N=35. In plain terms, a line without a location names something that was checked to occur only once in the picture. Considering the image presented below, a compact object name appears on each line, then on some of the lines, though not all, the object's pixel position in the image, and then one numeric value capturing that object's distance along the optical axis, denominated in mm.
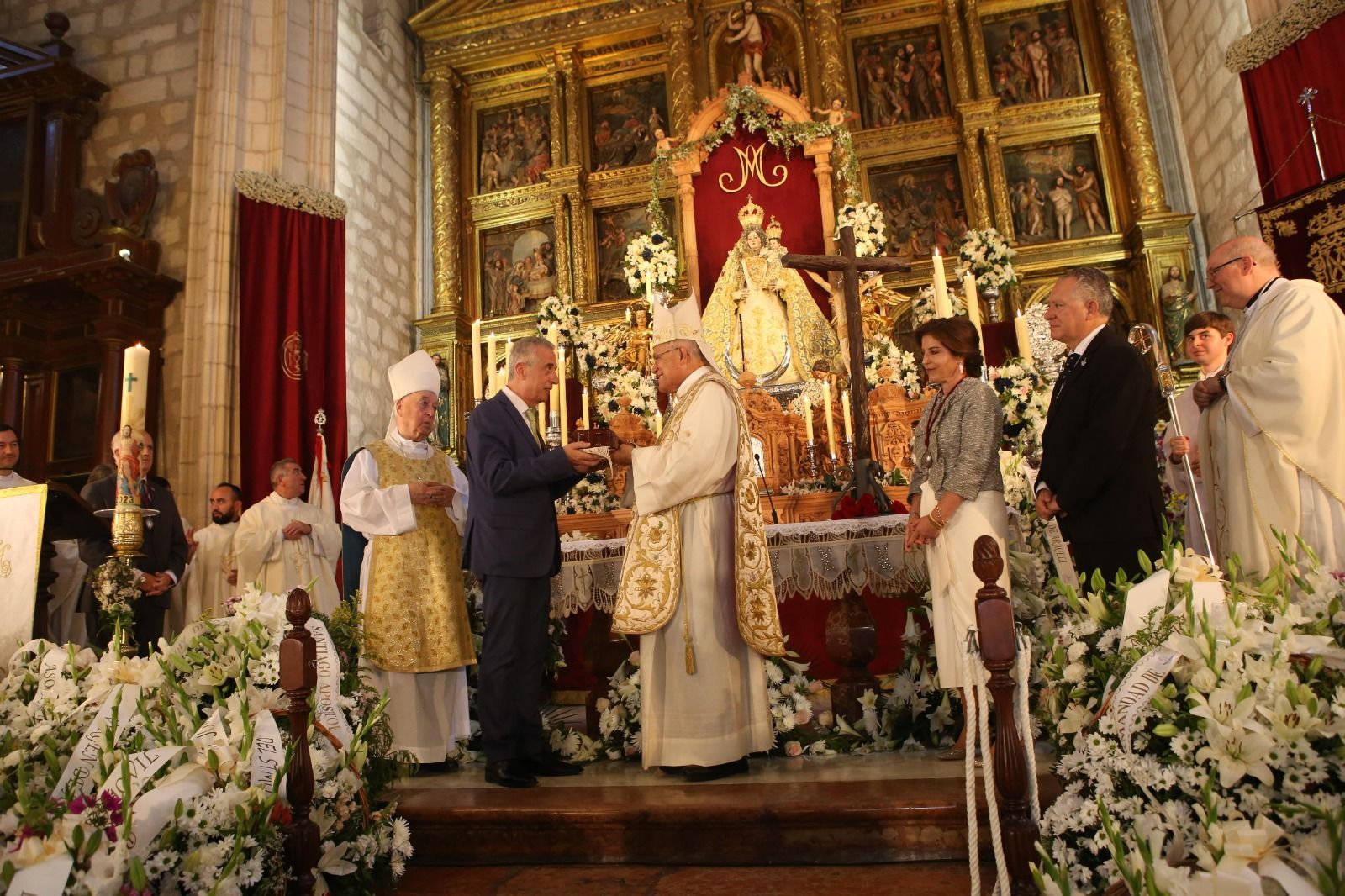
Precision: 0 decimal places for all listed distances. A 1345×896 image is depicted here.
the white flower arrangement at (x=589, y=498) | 6062
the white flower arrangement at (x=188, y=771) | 1779
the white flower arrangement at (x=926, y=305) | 8023
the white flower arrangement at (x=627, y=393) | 6305
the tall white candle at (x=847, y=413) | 5797
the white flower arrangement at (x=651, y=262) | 8211
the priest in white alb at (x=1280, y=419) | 3102
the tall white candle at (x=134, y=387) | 2805
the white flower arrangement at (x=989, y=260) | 7660
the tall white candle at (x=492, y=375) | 5613
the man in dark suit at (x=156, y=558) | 5133
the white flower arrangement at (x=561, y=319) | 8211
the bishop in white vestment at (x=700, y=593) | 3072
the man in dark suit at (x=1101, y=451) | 3010
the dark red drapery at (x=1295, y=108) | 6223
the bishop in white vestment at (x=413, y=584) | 3580
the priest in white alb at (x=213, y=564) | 6070
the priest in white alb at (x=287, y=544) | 5598
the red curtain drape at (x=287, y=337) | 7188
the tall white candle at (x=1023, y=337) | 5250
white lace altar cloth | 3768
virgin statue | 7562
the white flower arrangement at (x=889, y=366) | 6866
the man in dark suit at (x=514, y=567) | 3264
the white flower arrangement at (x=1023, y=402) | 5129
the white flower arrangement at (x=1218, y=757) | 1479
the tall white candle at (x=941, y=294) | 5098
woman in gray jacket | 3055
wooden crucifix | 4270
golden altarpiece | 9469
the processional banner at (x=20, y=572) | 2750
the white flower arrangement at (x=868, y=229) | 7621
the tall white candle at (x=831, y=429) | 5570
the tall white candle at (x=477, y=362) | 5122
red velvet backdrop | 8984
